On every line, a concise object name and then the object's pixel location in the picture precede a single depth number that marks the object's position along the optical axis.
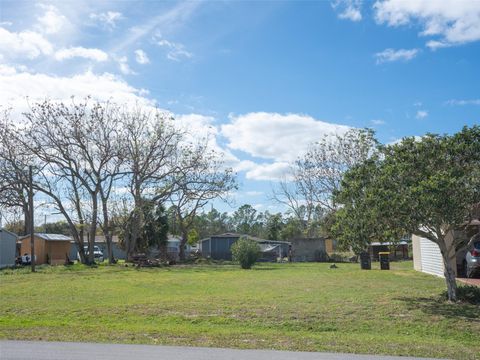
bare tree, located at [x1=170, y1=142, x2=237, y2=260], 44.34
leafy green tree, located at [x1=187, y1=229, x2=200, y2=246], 66.81
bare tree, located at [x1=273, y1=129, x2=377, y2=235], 43.52
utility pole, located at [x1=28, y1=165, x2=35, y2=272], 32.98
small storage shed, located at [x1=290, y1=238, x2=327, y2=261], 51.59
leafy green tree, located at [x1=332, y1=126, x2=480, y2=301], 12.12
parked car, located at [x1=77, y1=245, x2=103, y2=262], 59.79
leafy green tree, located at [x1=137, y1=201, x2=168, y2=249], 52.91
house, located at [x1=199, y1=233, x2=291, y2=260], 58.28
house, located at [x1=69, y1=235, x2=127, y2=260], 69.29
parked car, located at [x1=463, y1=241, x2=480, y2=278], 18.38
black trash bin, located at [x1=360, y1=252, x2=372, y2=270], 32.64
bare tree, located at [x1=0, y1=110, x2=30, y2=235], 38.00
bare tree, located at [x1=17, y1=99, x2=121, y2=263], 38.19
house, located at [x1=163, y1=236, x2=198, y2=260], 71.81
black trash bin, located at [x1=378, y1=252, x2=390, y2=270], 31.61
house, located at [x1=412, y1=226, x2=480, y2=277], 21.53
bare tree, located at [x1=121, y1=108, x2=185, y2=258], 41.62
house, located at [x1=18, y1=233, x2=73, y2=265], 44.97
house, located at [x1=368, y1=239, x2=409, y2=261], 48.64
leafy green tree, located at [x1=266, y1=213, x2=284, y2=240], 84.06
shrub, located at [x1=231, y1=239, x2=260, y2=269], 35.59
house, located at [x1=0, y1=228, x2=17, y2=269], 40.69
